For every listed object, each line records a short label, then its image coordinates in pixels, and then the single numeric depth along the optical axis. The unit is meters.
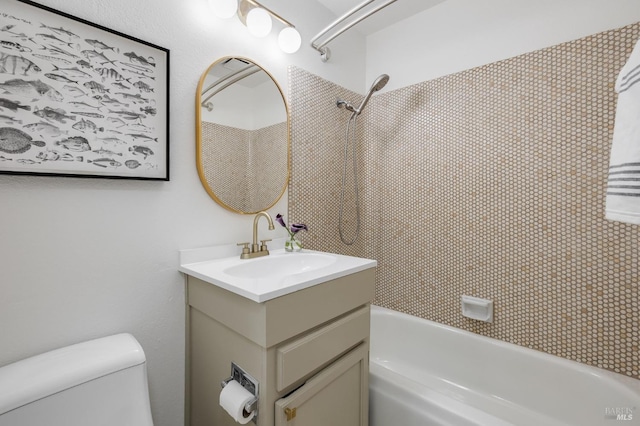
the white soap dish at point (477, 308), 1.55
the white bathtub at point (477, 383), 1.11
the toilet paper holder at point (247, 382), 0.82
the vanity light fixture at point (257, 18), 1.17
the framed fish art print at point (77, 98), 0.80
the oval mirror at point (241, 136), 1.21
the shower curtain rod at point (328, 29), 1.35
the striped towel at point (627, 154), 0.73
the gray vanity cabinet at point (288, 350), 0.82
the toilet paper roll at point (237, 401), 0.80
